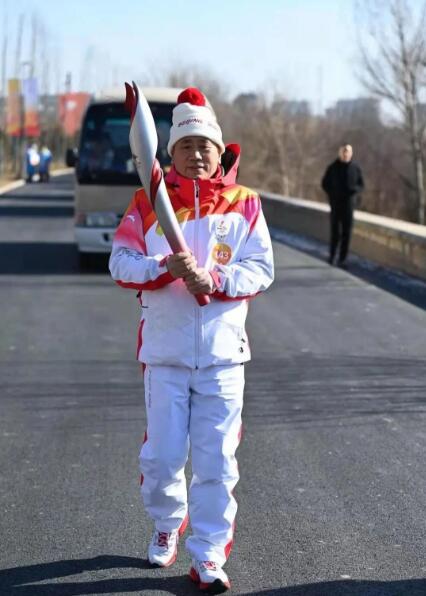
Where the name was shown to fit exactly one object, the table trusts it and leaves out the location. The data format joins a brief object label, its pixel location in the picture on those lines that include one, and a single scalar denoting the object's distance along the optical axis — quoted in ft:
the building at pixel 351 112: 224.72
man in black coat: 59.21
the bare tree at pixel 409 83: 126.11
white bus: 56.54
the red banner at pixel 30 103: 237.66
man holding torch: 15.58
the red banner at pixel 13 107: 236.02
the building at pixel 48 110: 349.14
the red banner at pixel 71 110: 272.51
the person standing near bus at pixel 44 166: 216.33
